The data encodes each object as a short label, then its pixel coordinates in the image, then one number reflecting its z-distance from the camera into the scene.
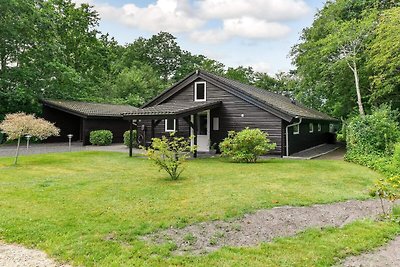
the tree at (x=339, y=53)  18.41
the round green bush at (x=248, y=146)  12.83
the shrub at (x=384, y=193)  5.29
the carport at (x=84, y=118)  21.19
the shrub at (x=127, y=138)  19.38
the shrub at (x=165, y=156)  8.62
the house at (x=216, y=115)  14.71
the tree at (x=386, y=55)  14.38
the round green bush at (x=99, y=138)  20.84
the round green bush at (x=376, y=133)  12.15
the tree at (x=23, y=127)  11.55
